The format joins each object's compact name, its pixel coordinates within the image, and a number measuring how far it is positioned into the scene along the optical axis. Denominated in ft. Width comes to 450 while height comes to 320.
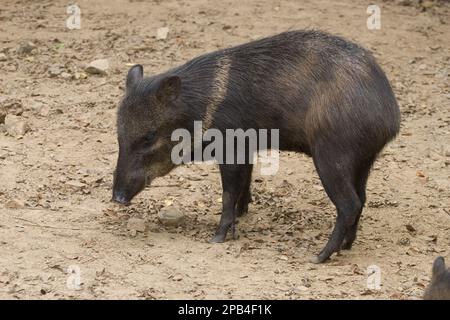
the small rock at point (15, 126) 58.44
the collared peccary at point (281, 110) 45.70
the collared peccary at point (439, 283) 38.47
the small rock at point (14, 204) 49.67
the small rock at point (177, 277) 42.71
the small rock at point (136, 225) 49.08
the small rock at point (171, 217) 50.39
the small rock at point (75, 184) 53.39
